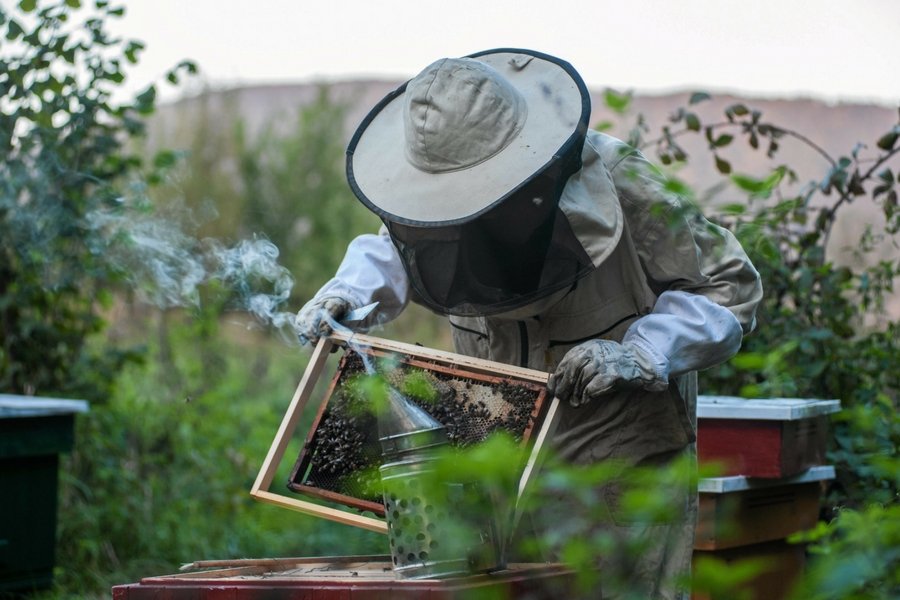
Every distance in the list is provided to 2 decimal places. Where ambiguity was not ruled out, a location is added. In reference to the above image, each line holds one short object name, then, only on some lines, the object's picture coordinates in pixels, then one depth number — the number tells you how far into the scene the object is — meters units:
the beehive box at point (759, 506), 6.41
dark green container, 8.18
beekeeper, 4.38
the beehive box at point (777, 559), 6.62
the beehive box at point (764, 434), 6.58
